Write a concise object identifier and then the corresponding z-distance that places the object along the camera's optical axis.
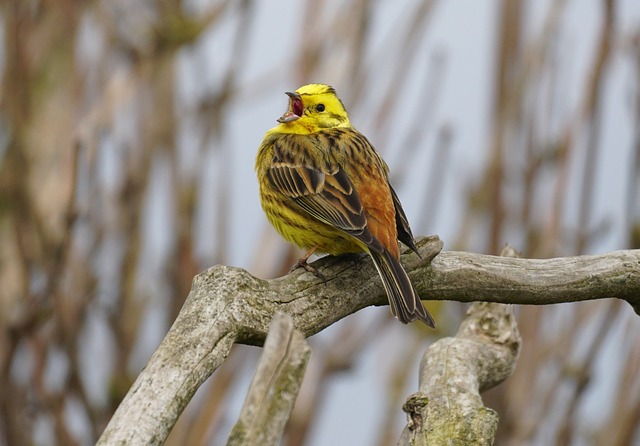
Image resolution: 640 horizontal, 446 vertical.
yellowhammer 5.18
